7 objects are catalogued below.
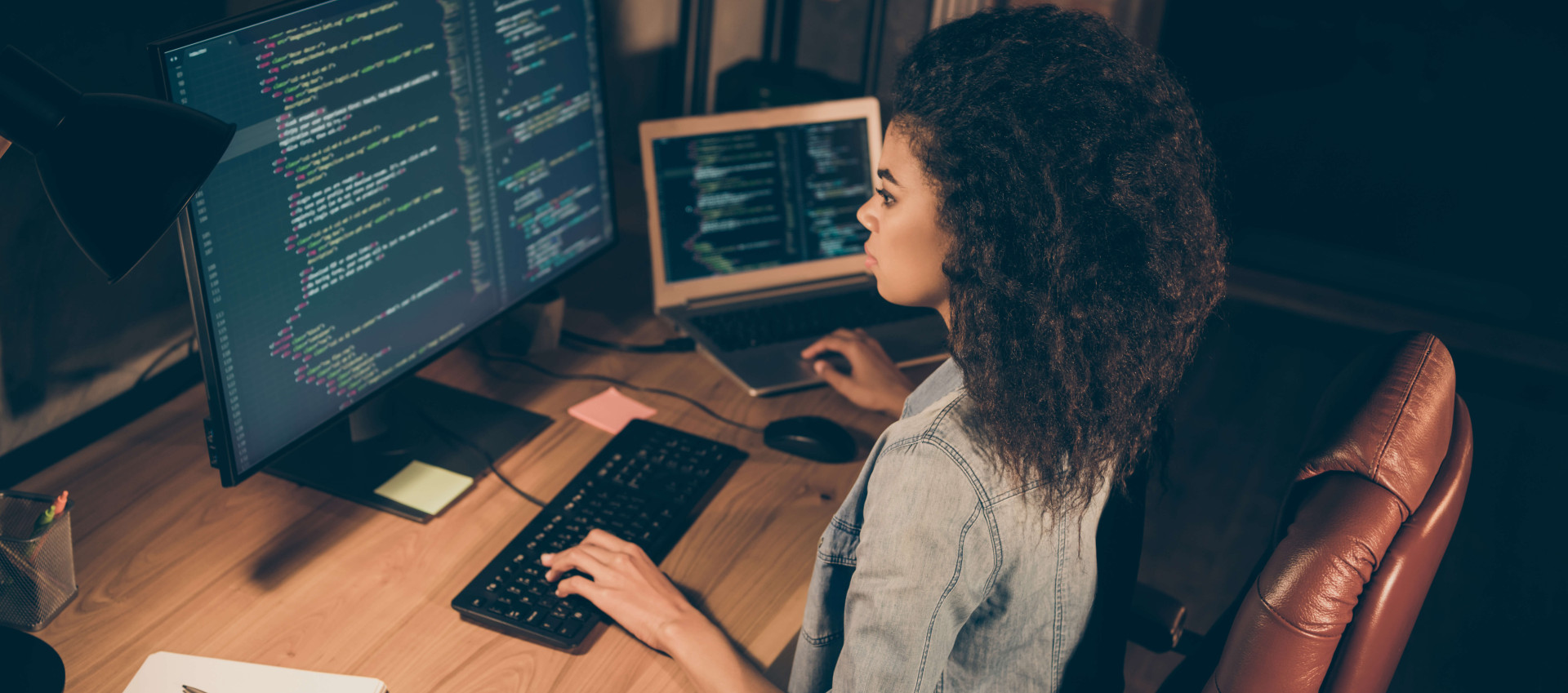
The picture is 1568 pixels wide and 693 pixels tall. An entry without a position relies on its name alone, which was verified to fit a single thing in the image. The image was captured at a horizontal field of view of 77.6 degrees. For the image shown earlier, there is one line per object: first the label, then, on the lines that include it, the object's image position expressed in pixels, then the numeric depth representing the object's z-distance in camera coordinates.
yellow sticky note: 0.97
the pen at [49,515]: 0.78
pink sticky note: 1.13
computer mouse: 1.10
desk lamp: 0.59
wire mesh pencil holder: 0.76
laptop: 1.33
